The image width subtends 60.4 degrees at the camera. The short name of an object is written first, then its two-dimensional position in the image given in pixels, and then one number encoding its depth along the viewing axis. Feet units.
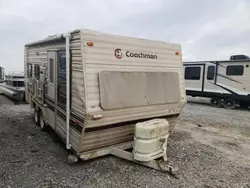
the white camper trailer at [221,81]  35.95
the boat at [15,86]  35.38
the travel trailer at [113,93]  11.78
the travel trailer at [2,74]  52.17
